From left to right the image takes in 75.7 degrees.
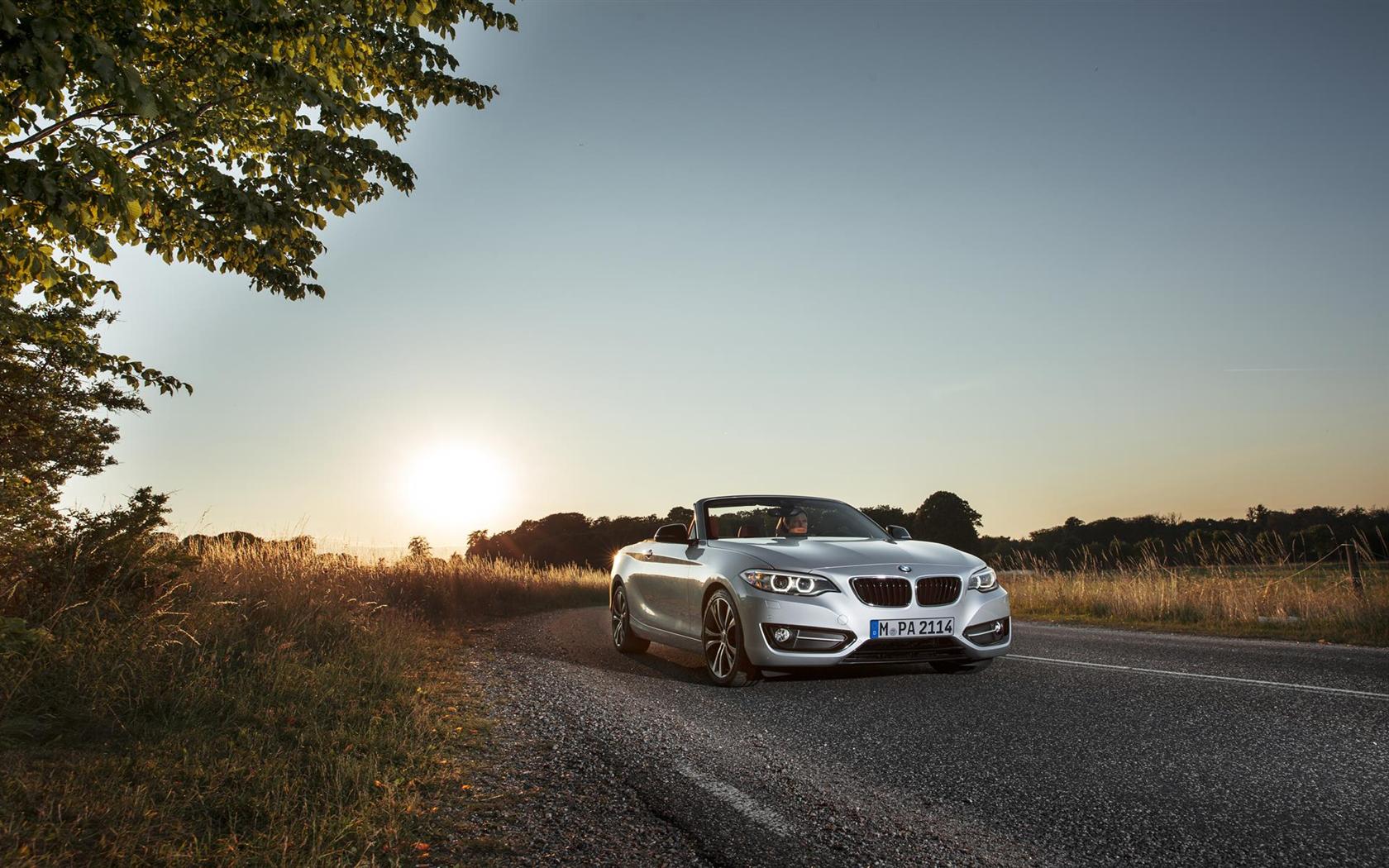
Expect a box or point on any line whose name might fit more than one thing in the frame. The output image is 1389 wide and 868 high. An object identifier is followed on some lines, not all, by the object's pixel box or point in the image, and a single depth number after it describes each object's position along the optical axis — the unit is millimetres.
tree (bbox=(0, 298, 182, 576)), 9328
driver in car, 8875
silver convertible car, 6805
